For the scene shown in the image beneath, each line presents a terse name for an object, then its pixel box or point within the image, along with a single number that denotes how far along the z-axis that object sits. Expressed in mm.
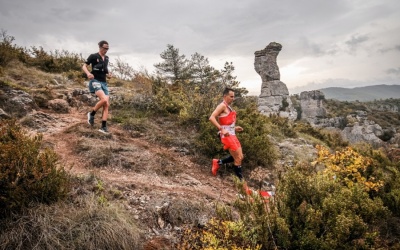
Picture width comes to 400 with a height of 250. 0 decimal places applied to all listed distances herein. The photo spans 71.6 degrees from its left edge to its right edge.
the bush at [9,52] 11312
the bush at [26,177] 2945
